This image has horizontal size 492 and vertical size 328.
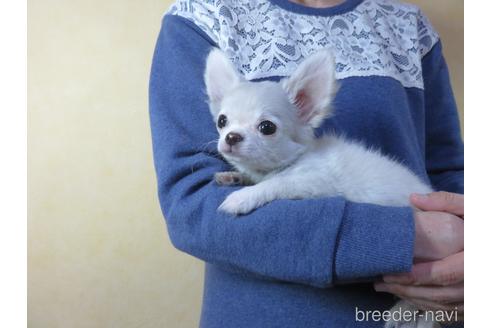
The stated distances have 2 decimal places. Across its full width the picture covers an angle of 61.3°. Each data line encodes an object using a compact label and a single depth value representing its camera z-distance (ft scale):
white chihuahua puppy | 3.11
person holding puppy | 2.43
